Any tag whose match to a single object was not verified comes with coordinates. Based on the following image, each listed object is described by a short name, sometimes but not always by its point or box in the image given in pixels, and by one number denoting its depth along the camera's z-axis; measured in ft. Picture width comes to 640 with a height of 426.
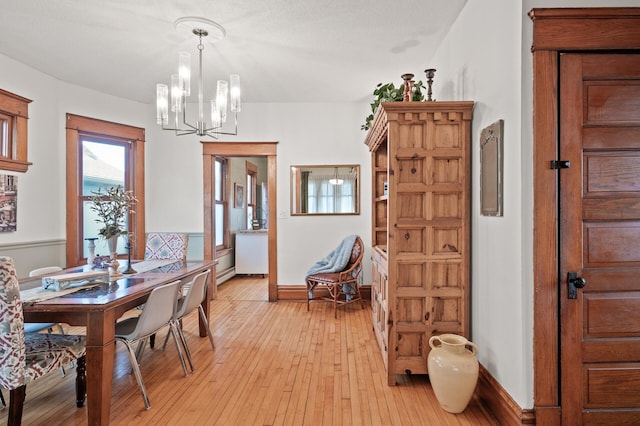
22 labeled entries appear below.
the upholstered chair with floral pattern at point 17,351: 5.54
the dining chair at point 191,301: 9.08
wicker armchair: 13.99
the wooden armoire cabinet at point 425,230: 8.18
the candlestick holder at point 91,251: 10.02
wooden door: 6.14
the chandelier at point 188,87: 8.94
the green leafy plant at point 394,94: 9.26
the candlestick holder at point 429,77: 8.48
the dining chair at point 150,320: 7.37
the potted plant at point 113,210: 8.95
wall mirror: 16.37
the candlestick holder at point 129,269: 9.43
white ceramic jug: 6.96
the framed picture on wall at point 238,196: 22.13
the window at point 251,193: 25.04
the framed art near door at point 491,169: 6.79
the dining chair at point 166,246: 12.19
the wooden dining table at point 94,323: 6.33
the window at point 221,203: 20.13
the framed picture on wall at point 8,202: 11.26
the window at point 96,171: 13.87
